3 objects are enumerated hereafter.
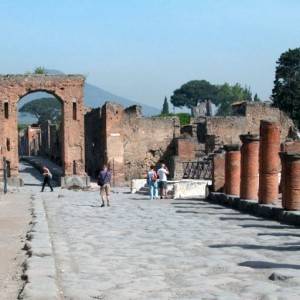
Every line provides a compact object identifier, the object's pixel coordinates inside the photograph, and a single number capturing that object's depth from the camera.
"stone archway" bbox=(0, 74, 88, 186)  34.59
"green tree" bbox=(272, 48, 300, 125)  57.38
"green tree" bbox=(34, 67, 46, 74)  71.94
